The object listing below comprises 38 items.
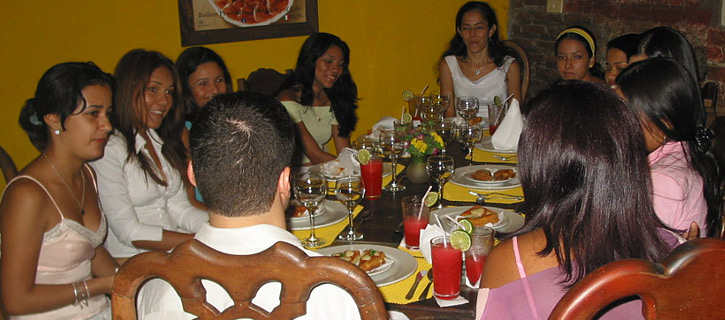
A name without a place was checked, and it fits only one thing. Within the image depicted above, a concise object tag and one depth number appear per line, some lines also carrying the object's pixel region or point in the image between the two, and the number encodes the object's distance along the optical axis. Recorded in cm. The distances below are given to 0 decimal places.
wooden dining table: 150
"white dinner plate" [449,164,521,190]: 242
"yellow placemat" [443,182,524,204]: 230
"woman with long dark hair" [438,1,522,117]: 419
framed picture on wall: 389
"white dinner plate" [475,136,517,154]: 304
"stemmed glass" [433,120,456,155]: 284
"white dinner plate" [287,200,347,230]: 210
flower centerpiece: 246
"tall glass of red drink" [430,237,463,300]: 154
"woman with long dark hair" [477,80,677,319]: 123
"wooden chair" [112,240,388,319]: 96
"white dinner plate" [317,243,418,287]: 165
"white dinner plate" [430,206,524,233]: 200
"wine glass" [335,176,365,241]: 198
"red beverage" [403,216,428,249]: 186
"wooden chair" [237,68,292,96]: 364
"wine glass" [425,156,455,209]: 219
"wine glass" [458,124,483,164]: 277
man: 117
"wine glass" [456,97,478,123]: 327
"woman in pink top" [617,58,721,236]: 187
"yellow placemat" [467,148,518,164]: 289
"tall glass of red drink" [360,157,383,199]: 235
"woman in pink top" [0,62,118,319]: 181
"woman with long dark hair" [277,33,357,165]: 345
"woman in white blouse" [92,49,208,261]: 231
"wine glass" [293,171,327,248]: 195
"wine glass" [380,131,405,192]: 249
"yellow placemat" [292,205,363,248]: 201
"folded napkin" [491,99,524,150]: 301
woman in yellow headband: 360
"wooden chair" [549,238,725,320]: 82
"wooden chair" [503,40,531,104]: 438
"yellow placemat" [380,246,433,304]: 156
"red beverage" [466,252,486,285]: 161
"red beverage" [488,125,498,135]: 335
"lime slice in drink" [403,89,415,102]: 350
